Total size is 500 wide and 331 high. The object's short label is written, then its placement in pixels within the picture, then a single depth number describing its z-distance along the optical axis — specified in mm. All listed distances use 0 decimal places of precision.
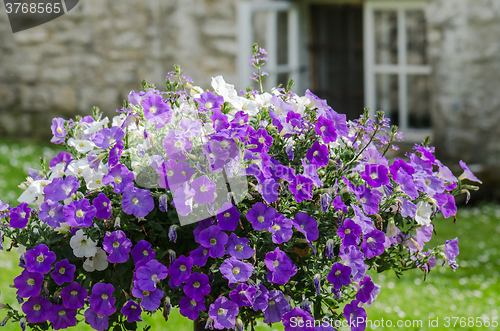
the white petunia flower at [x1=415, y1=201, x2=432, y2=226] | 2373
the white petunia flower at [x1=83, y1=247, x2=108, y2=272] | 2309
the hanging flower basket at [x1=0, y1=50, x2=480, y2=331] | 2275
